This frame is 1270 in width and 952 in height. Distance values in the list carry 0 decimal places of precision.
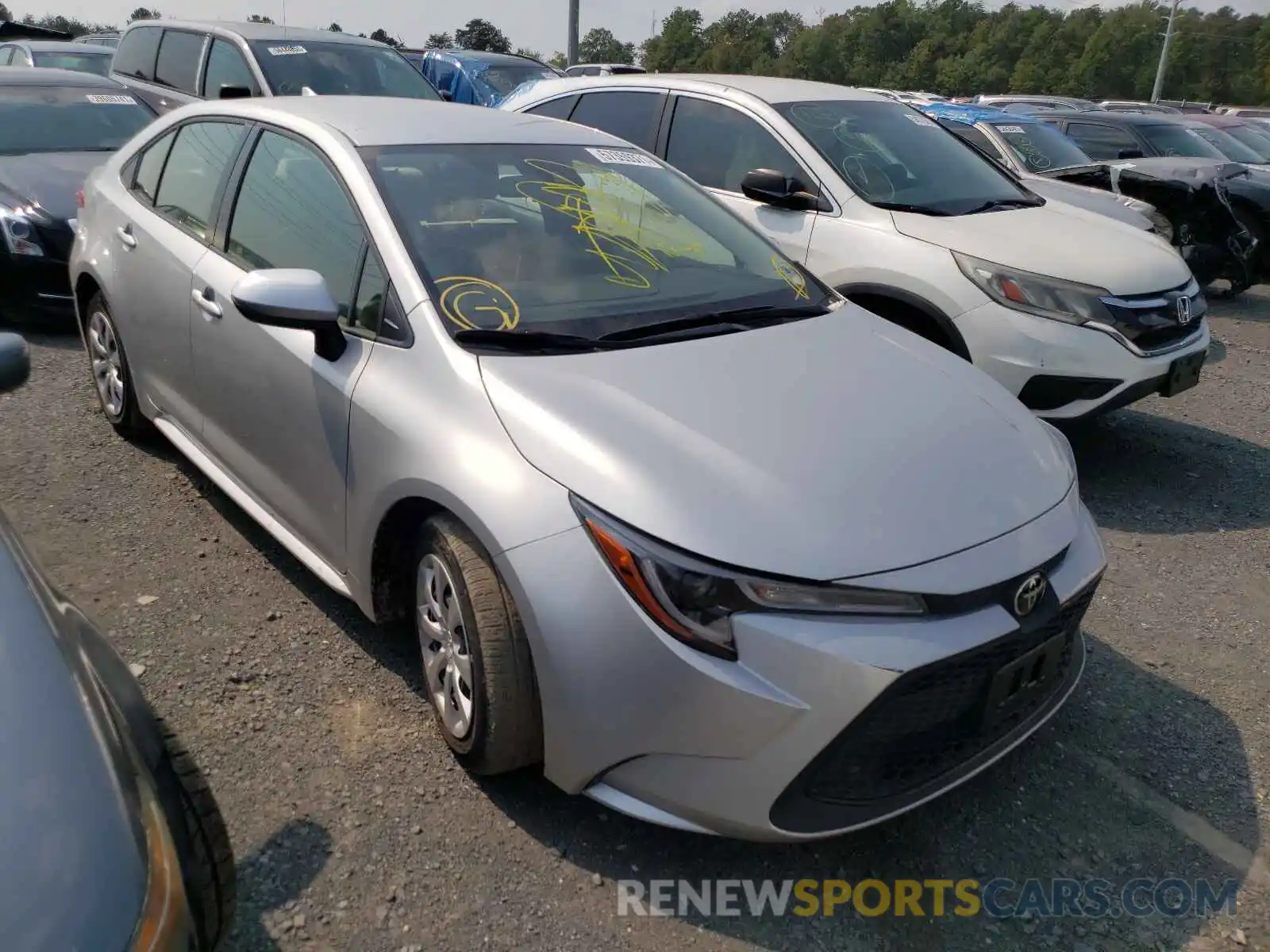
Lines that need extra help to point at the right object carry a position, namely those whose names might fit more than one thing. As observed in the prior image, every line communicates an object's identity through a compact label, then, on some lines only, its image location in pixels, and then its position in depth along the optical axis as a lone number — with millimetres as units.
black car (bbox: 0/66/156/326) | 5793
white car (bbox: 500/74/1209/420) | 4473
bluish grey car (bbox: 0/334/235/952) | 1282
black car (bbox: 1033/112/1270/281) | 11109
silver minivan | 8242
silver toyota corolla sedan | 2092
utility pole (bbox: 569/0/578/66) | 21328
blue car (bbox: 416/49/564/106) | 12391
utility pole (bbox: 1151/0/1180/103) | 44675
